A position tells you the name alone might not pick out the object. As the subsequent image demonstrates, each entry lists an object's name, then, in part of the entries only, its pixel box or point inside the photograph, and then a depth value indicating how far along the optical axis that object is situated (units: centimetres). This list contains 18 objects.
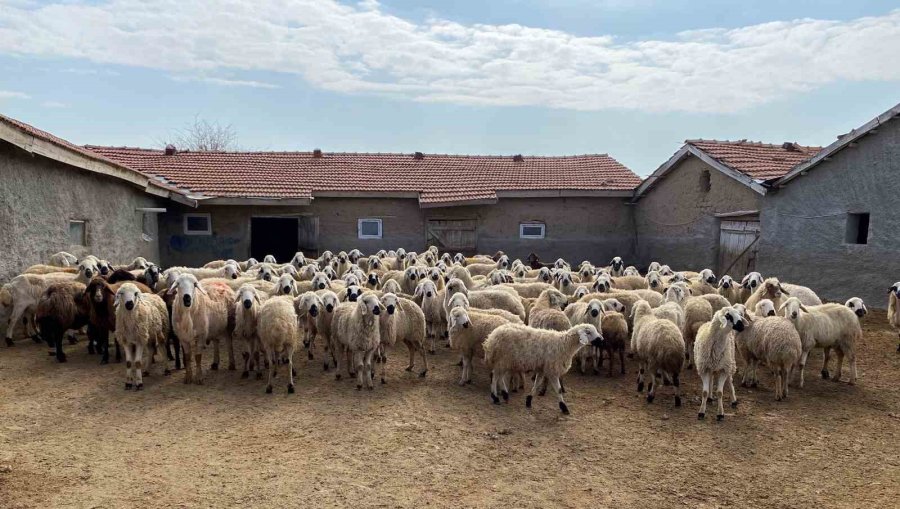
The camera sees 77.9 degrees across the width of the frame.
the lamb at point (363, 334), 815
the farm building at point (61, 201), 1083
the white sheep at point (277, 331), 809
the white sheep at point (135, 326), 808
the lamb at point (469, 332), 826
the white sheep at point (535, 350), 738
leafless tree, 5129
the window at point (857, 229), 1378
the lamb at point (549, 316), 866
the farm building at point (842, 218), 1287
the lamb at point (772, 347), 778
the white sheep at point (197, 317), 815
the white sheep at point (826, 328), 857
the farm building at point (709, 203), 1600
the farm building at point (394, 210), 1973
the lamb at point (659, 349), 756
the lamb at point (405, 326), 862
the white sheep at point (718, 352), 717
